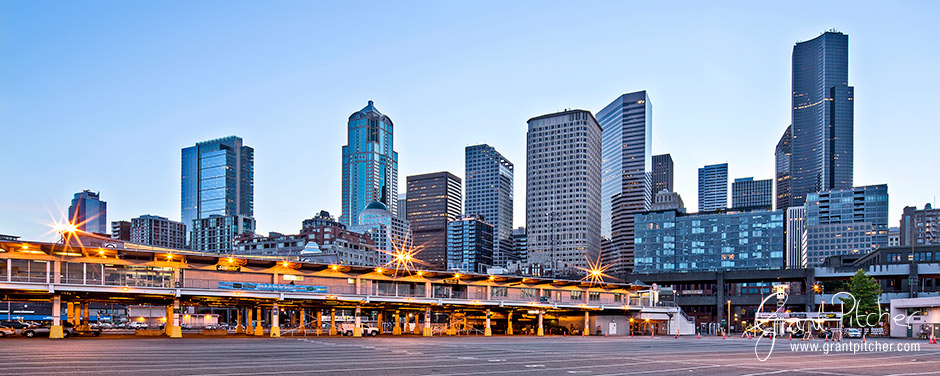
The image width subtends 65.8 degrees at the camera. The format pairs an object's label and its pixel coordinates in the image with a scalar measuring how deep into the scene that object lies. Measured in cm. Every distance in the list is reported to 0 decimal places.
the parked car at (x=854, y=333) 9381
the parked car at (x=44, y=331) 6245
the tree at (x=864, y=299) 10099
